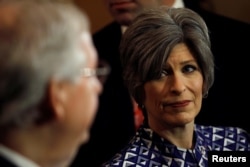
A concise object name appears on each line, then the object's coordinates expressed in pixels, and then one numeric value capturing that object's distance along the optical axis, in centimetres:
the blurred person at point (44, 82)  245
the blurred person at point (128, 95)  330
